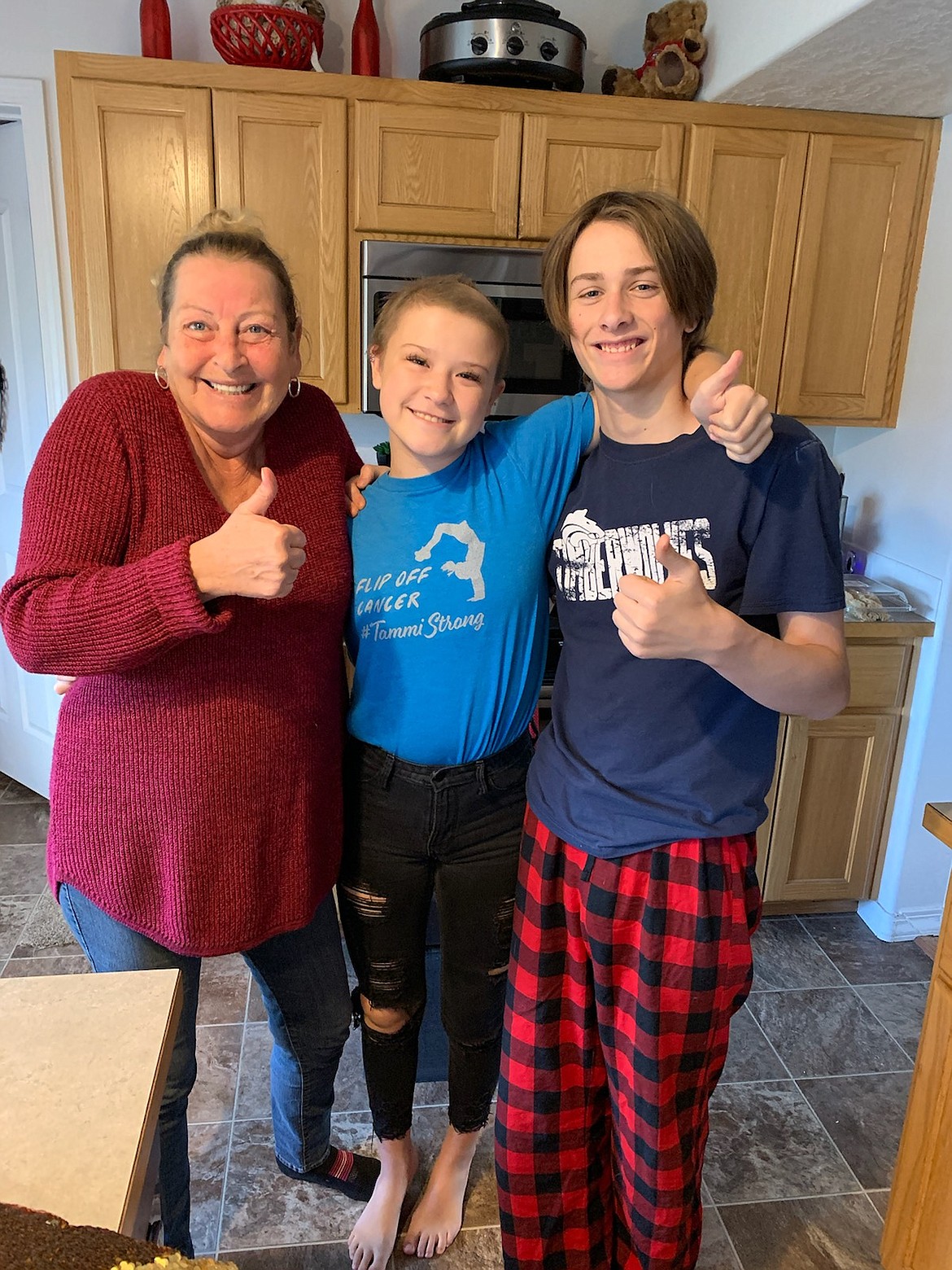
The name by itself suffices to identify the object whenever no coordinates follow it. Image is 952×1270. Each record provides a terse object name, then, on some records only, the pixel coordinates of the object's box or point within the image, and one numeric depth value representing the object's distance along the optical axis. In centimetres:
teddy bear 239
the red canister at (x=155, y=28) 230
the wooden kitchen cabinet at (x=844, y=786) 242
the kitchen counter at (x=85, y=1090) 62
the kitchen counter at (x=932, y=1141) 135
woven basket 223
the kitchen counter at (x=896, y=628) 235
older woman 99
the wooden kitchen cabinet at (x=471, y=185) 225
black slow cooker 224
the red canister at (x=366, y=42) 240
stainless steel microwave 236
